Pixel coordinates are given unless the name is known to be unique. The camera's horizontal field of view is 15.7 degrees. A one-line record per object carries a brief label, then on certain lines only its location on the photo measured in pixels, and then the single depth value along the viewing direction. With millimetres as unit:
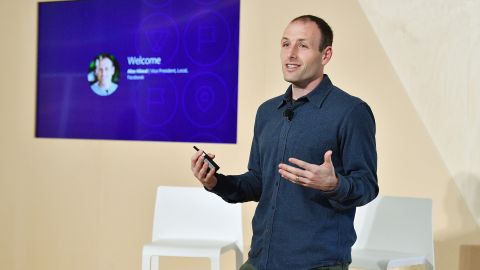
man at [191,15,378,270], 7045
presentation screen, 9029
